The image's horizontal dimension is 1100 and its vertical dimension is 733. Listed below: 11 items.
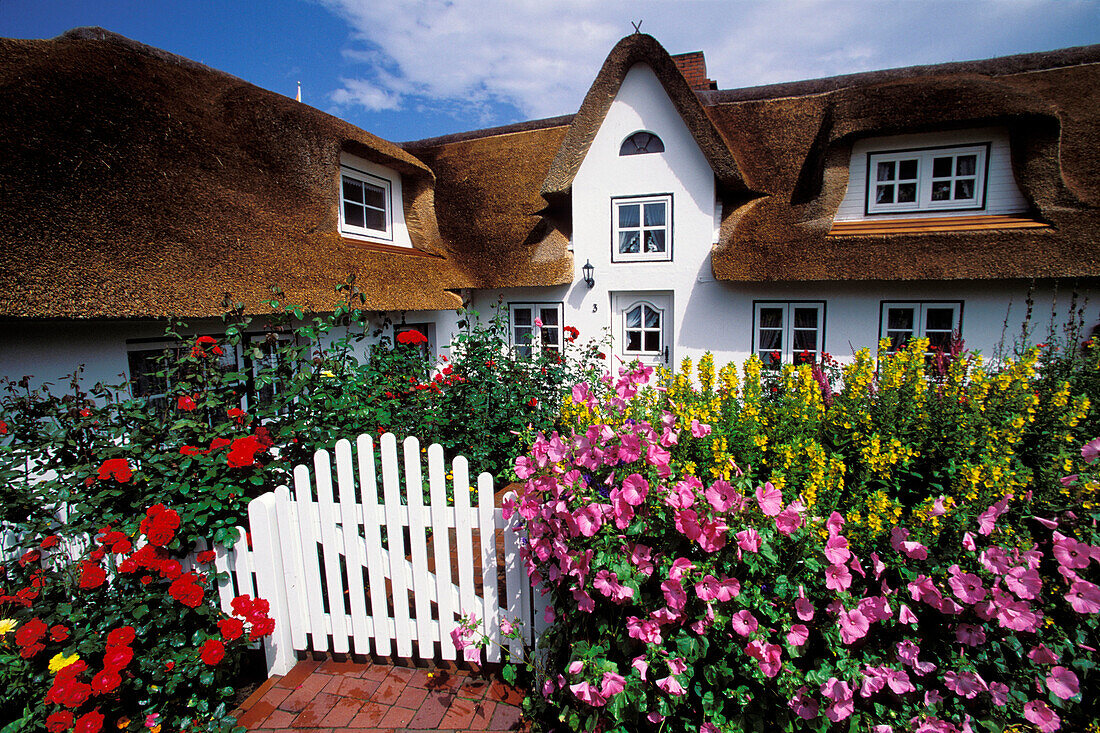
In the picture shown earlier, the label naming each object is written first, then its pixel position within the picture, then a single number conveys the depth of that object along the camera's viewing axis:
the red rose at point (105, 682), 1.78
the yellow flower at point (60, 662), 1.83
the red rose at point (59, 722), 1.75
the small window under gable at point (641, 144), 8.82
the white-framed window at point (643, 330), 9.10
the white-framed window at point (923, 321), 7.35
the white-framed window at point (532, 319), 9.52
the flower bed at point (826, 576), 1.64
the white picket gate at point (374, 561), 2.33
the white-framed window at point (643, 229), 8.77
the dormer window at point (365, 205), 7.71
